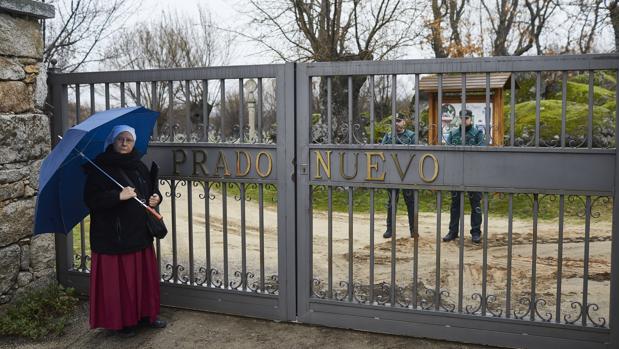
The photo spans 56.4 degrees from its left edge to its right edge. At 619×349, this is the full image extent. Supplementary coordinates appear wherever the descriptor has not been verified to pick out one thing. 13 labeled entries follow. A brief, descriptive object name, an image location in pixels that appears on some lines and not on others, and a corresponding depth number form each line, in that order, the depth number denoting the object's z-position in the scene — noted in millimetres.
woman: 4145
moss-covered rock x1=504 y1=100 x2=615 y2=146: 10472
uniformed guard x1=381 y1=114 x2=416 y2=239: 4353
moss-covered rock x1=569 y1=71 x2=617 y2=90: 15400
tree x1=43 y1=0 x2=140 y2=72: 9703
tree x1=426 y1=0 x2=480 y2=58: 17094
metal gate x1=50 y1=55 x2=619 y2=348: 3760
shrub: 4395
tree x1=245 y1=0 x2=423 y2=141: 13086
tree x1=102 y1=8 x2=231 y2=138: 25859
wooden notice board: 8555
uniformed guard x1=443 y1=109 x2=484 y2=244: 4758
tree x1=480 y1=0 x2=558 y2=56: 22578
